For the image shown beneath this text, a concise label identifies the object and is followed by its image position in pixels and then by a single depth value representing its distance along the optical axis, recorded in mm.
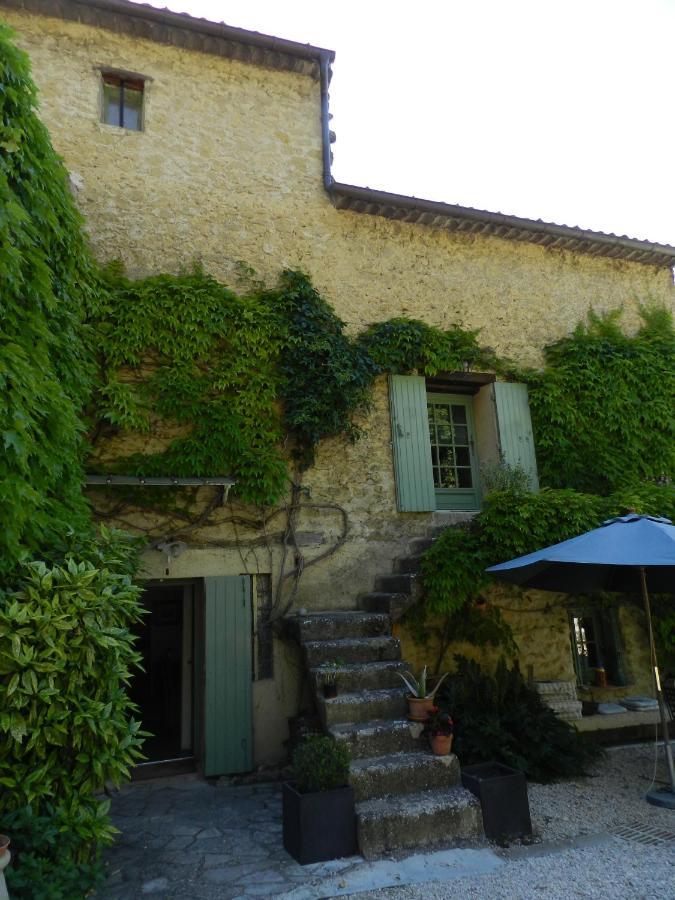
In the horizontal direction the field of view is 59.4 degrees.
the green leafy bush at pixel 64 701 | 2947
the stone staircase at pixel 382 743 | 3777
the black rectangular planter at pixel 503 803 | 3953
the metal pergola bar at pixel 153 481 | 5297
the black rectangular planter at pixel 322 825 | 3621
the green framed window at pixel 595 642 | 7418
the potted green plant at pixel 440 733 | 4258
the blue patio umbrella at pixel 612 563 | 4387
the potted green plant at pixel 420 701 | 4535
